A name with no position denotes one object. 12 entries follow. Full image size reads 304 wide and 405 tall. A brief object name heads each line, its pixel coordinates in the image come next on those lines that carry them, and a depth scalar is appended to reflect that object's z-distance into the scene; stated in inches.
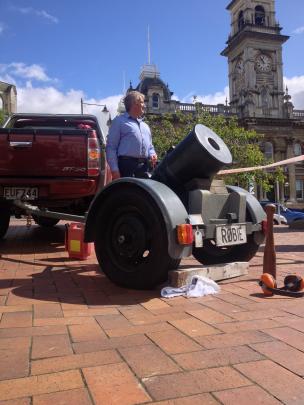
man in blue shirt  179.0
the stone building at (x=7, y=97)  2177.7
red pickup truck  232.2
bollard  158.9
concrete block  143.8
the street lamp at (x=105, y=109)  1083.3
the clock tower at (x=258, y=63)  2272.4
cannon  138.1
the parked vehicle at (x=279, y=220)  741.9
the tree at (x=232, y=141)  1316.4
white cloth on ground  141.1
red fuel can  214.2
